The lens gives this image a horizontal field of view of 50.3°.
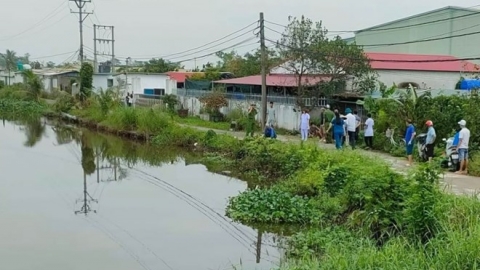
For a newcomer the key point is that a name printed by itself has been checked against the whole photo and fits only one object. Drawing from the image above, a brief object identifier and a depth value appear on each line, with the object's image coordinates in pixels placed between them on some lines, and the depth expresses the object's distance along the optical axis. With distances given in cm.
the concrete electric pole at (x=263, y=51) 2098
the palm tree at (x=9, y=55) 6840
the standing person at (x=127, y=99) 3291
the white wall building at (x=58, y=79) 5041
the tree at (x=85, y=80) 3538
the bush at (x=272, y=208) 1068
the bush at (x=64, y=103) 3622
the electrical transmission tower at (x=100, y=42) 4815
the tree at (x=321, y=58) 2161
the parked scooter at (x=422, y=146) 1444
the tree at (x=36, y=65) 8399
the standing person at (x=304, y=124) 1877
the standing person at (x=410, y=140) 1470
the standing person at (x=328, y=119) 1989
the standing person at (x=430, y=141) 1375
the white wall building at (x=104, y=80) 4309
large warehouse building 2975
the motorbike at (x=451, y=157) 1345
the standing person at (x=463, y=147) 1287
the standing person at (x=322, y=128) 2003
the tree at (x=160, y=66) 5412
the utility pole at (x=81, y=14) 4172
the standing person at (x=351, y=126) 1733
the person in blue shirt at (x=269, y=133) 1850
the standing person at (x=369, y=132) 1741
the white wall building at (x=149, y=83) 4025
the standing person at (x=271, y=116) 2097
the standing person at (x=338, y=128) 1698
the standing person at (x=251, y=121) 2023
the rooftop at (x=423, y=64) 2433
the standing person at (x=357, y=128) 1883
